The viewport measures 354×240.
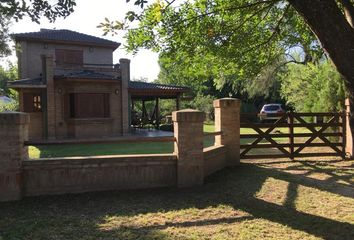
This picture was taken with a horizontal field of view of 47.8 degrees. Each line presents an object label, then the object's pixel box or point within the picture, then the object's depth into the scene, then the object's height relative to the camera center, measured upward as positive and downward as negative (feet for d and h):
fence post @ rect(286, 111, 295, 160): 38.94 -2.09
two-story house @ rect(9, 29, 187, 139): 69.92 +3.71
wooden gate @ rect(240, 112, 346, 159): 37.35 -2.25
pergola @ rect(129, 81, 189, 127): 78.74 +4.59
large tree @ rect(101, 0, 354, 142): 25.90 +5.68
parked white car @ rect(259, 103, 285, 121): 116.42 +1.14
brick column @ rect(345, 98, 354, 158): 39.14 -3.21
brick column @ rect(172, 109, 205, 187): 26.99 -2.24
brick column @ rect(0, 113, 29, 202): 23.57 -2.41
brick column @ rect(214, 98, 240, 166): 34.30 -1.10
